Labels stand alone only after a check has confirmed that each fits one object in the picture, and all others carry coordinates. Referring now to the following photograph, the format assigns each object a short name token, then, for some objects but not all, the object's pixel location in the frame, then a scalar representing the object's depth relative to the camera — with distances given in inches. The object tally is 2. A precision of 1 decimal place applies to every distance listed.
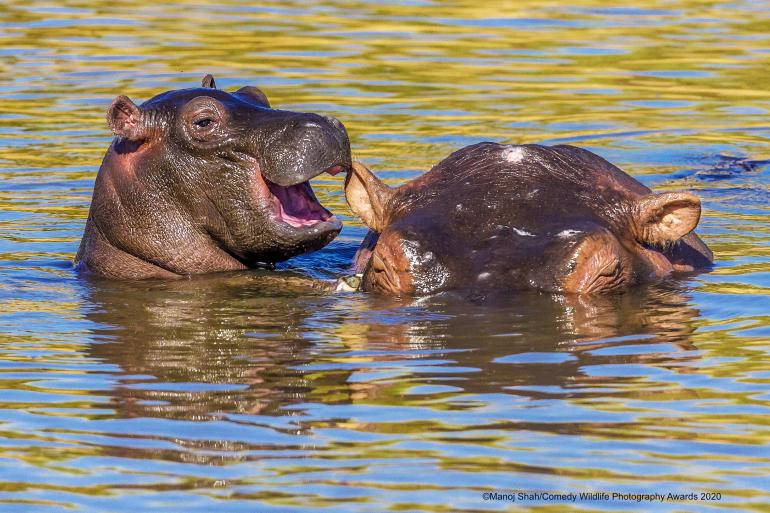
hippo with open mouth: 725.3
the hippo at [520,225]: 645.3
